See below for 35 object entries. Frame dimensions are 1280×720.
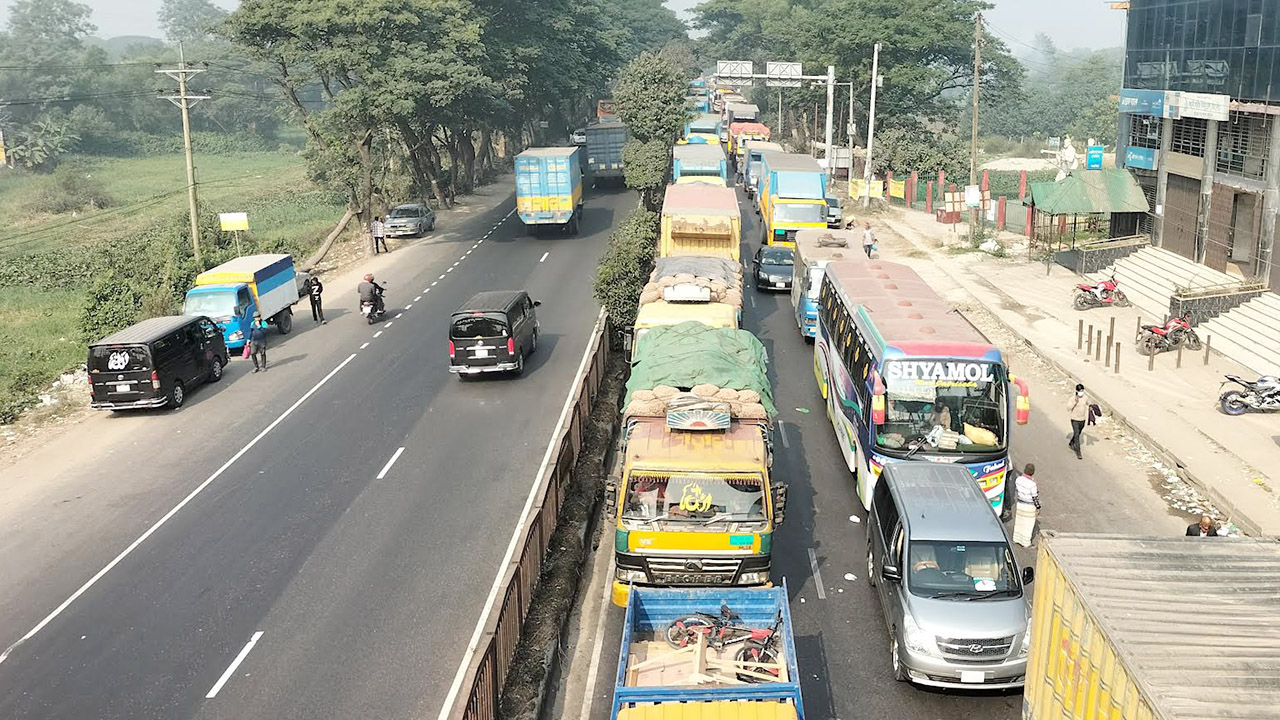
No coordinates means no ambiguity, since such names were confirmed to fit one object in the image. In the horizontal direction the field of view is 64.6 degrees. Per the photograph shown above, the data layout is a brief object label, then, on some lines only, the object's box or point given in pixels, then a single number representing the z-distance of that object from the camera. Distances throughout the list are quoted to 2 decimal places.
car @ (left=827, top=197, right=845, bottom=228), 44.91
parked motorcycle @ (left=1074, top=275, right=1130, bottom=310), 32.75
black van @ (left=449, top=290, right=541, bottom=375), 25.34
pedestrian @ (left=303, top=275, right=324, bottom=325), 33.00
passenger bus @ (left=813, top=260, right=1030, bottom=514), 15.79
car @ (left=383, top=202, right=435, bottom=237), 47.75
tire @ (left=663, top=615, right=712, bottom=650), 11.84
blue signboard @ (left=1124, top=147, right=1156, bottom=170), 36.31
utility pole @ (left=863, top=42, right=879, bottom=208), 55.34
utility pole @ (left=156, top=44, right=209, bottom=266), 38.16
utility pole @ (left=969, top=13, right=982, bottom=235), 45.81
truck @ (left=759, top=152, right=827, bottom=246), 37.97
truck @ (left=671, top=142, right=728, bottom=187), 47.01
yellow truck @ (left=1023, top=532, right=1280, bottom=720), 7.34
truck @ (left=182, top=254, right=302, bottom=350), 29.33
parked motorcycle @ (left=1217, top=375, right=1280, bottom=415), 22.67
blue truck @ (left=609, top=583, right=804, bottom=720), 9.94
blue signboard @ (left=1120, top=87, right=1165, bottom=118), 35.03
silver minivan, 12.02
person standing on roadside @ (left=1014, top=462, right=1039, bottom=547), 16.59
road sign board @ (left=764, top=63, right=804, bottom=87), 70.50
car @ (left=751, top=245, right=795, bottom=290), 34.94
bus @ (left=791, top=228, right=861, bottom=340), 28.09
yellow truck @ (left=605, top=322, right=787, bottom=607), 13.78
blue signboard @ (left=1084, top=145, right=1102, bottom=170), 39.25
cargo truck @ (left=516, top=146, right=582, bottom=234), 43.62
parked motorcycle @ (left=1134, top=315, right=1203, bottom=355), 27.30
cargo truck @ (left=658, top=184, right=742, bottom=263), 30.50
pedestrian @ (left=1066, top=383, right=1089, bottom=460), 20.31
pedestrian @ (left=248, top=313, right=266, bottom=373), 28.00
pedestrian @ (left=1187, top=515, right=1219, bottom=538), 14.66
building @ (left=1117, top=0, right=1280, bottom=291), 28.95
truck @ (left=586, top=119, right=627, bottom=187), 61.94
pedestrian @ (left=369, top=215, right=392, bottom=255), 44.16
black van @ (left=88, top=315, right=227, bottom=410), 24.42
